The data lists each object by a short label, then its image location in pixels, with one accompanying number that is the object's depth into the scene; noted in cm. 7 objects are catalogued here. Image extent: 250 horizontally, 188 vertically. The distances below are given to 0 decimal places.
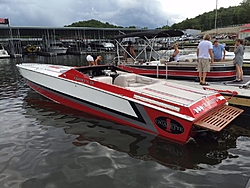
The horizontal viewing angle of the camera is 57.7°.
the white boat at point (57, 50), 4328
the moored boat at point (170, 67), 822
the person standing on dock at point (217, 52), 932
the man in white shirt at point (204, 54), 733
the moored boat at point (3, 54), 3489
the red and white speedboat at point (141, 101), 470
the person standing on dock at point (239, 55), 782
